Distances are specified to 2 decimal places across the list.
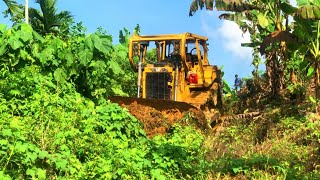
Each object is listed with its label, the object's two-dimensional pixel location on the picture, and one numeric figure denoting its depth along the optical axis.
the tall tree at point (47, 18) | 20.30
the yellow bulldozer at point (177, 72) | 13.58
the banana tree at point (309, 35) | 11.89
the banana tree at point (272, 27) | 13.75
